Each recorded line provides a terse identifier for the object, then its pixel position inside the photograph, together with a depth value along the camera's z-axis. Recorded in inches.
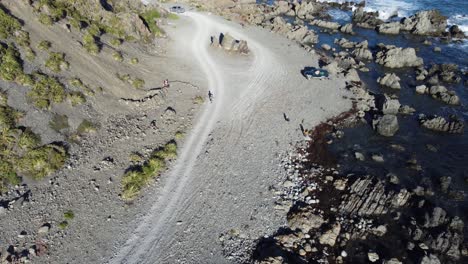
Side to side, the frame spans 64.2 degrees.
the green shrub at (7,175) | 1497.7
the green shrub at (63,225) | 1430.6
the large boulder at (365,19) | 3662.4
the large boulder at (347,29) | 3516.2
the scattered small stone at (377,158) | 1973.3
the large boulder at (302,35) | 3307.1
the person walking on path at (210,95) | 2356.3
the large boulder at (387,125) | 2154.3
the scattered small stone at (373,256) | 1453.0
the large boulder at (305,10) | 3900.1
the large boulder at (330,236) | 1518.3
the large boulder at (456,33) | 3383.4
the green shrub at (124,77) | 2269.9
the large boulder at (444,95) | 2445.3
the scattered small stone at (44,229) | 1393.9
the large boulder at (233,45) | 2940.5
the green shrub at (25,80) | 1813.5
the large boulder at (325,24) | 3629.4
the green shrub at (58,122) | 1762.9
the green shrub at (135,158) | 1795.0
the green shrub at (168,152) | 1833.2
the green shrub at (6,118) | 1625.2
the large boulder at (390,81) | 2632.9
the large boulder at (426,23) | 3444.9
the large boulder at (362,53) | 3031.5
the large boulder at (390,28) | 3479.3
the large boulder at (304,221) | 1576.0
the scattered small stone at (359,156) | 1989.4
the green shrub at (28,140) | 1612.9
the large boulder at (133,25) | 2726.4
